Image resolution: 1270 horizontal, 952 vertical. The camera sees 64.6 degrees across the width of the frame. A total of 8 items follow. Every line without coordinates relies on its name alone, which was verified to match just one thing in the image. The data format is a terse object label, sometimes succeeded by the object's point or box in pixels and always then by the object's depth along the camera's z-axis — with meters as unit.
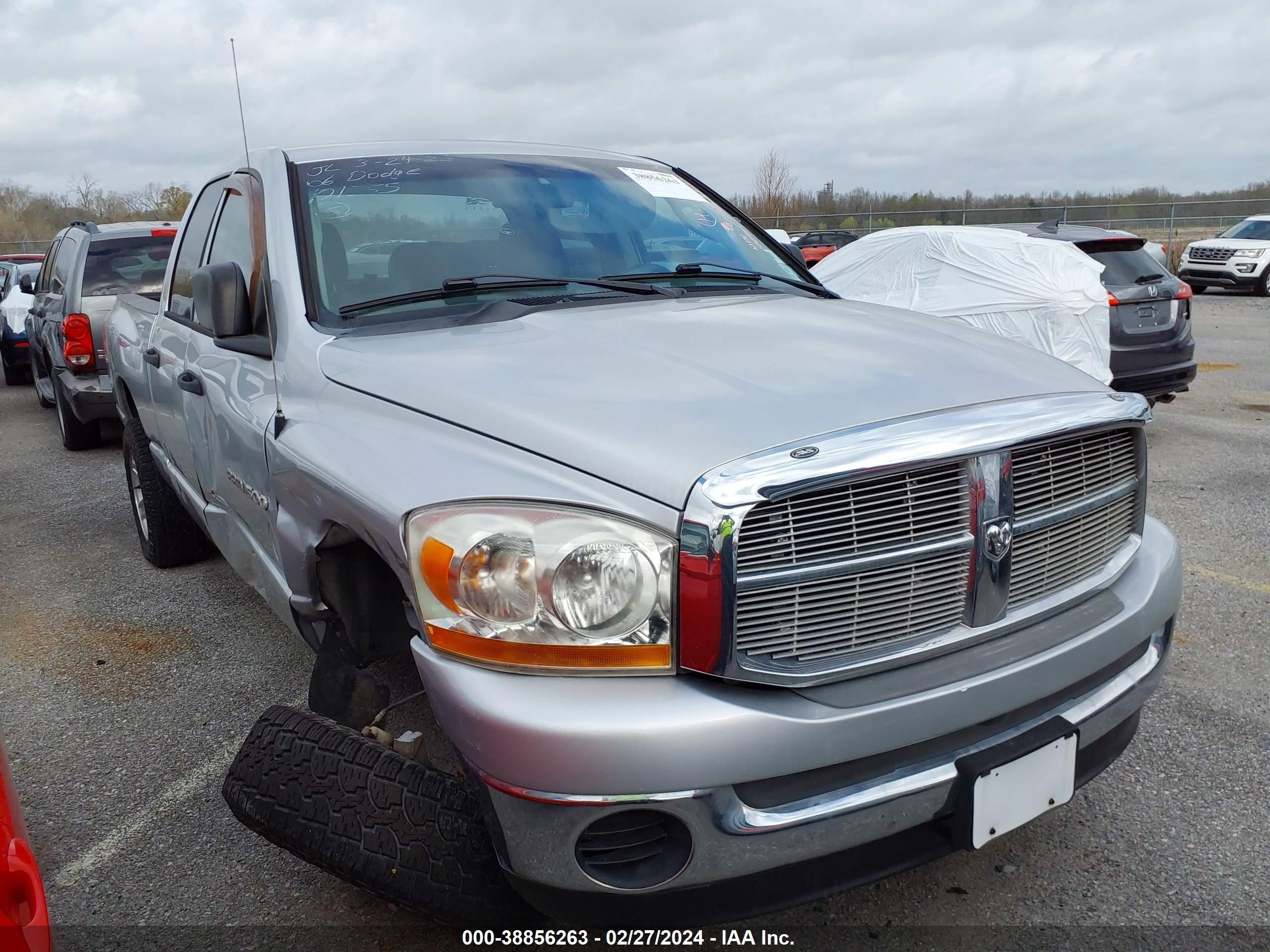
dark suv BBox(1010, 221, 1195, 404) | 6.87
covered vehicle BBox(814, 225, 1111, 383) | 6.77
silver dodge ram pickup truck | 1.66
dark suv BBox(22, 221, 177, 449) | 7.32
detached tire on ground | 1.86
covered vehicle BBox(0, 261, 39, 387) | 11.55
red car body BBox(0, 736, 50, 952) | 1.32
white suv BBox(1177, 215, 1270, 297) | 19.17
